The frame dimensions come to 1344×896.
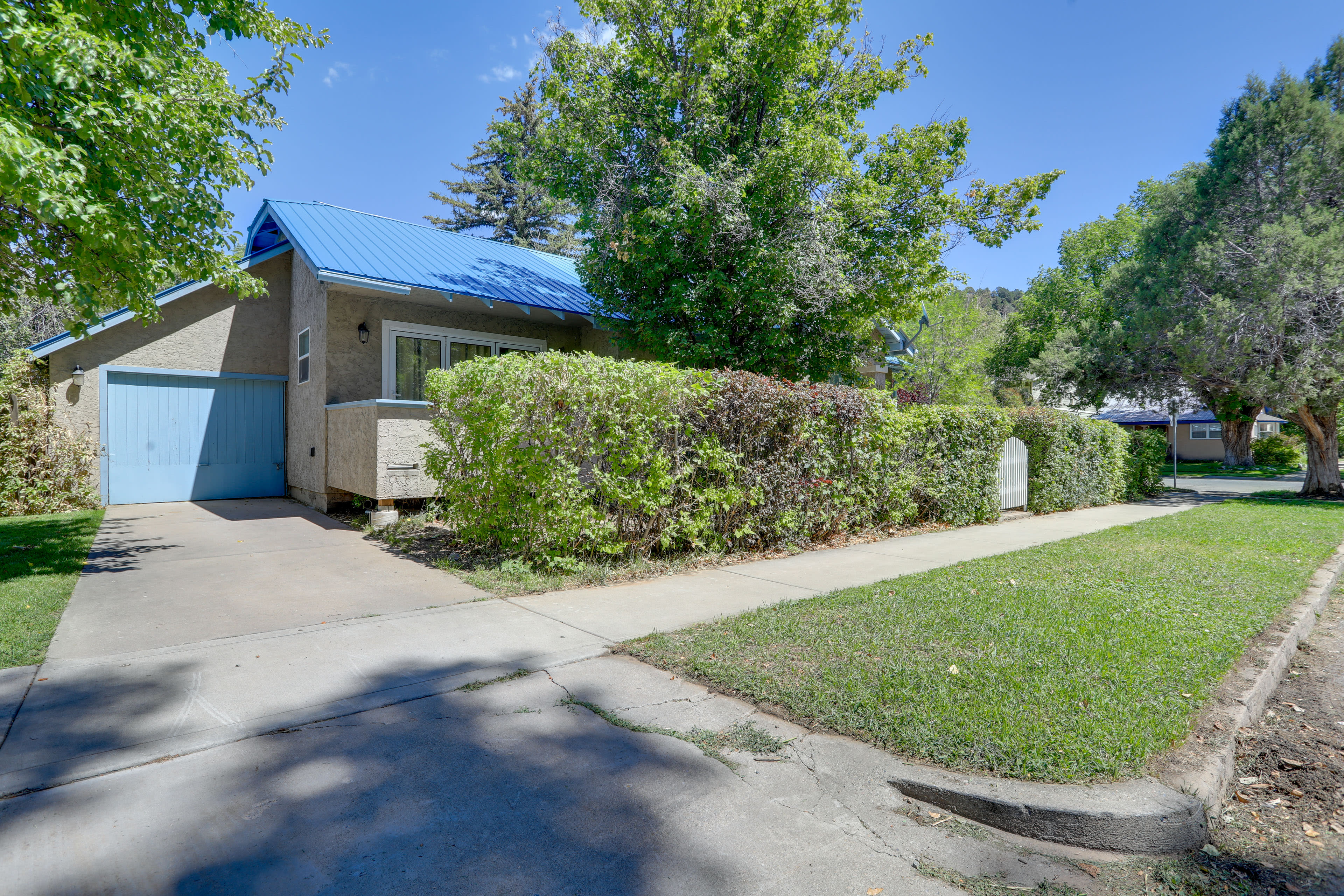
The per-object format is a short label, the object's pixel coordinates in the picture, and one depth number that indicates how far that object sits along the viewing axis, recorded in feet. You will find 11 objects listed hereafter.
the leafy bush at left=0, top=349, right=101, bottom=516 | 34.58
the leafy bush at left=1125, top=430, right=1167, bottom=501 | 53.78
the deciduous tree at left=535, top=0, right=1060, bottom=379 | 33.55
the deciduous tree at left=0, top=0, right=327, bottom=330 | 17.57
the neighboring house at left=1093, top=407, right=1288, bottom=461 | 136.36
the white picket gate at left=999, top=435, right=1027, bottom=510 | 40.96
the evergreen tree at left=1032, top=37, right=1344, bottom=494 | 51.37
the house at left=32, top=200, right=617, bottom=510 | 35.91
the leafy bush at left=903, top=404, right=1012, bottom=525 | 34.40
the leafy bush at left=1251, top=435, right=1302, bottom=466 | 112.27
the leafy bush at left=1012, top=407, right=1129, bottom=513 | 42.98
